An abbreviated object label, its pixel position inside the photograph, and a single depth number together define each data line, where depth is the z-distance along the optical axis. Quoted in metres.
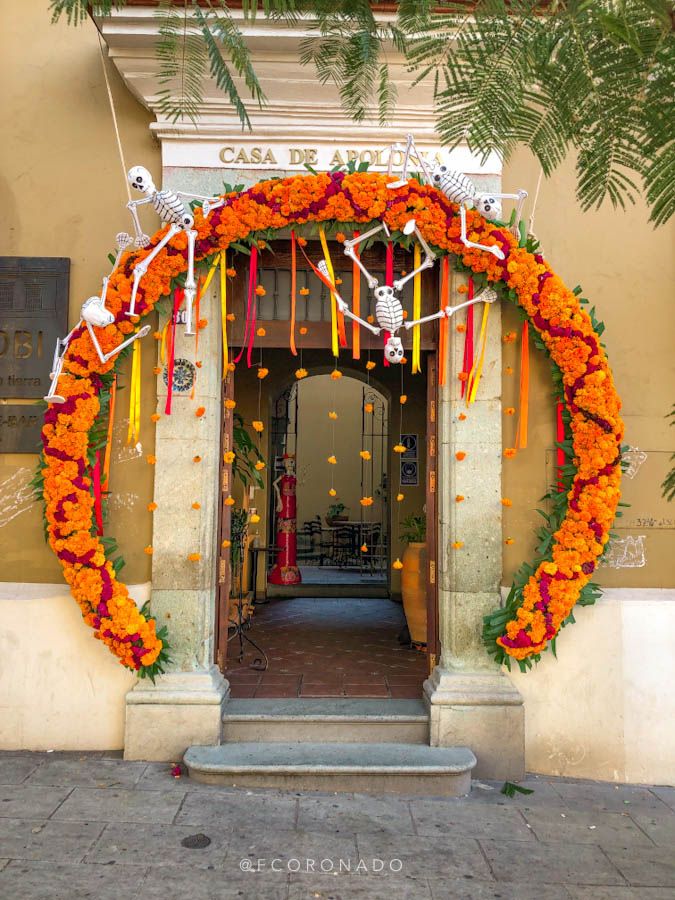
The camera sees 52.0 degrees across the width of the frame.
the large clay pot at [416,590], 6.14
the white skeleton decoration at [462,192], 4.18
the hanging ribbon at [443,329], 4.64
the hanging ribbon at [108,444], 4.55
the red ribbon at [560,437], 4.55
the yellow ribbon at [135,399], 4.57
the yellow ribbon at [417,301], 4.60
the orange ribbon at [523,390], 4.57
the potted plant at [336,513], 14.04
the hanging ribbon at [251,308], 4.62
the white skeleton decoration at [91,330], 4.16
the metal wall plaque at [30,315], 4.64
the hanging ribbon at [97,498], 4.44
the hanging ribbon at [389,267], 4.49
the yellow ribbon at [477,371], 4.59
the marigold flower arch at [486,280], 4.26
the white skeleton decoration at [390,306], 4.30
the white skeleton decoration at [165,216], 4.13
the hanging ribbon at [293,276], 4.60
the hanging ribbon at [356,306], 4.61
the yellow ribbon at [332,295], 4.57
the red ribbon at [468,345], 4.62
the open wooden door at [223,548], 4.73
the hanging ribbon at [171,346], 4.52
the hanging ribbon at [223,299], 4.62
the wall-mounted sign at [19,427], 4.62
